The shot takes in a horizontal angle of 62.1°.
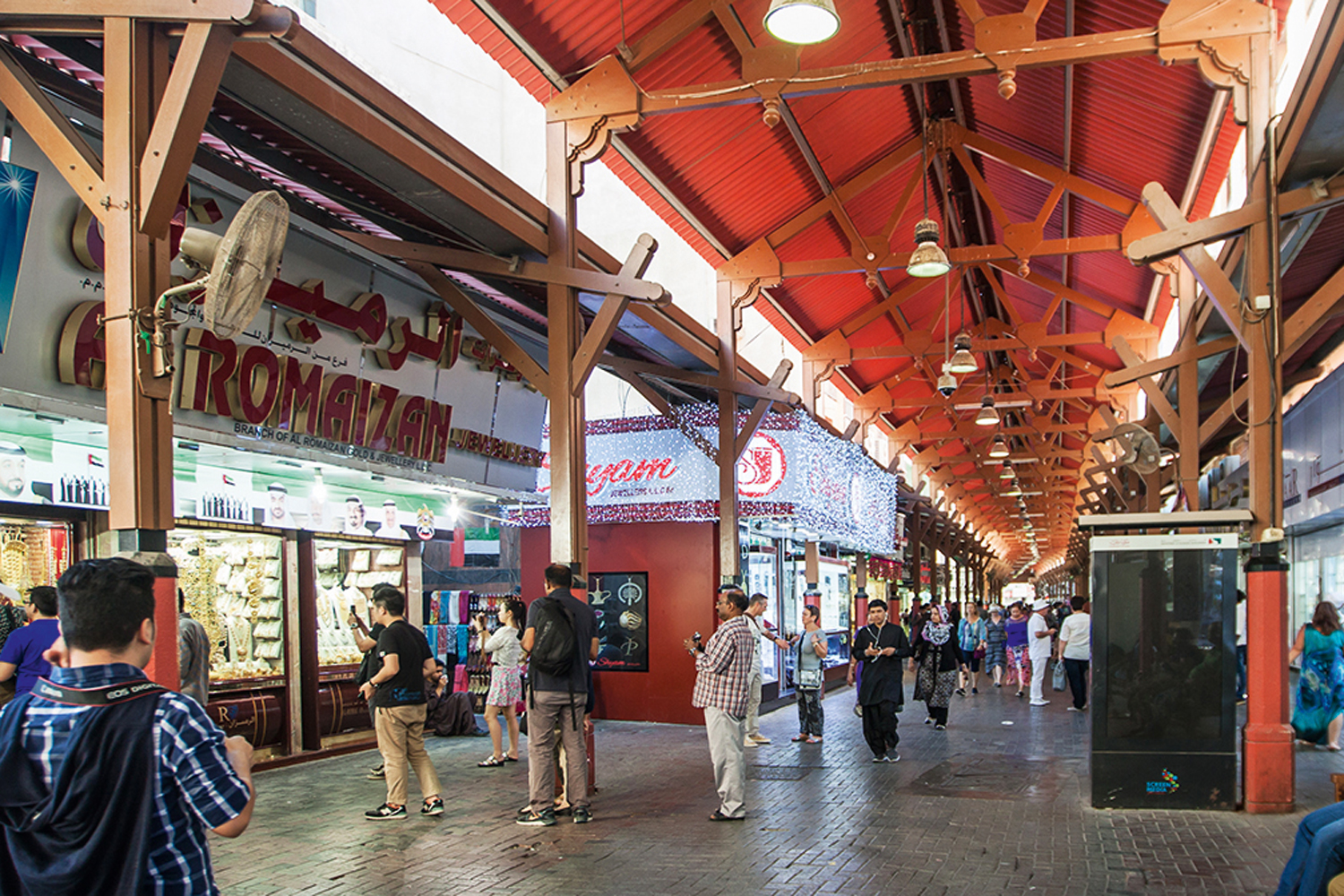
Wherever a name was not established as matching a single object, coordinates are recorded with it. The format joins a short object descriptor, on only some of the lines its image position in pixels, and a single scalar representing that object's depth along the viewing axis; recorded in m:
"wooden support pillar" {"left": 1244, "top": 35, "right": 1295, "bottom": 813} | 8.57
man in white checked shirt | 8.39
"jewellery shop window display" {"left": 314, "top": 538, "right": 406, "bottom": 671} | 11.95
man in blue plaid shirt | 2.66
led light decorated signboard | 15.01
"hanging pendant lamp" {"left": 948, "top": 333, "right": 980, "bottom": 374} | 15.00
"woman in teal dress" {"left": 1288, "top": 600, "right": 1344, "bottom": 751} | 10.92
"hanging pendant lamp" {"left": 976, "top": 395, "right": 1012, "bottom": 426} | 19.07
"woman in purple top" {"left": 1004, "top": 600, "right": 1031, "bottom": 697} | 20.09
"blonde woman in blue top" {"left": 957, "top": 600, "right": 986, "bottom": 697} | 20.67
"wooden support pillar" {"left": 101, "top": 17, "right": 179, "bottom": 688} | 4.65
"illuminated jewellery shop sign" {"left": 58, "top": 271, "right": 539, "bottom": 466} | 7.99
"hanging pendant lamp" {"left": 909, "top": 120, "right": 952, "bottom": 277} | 11.62
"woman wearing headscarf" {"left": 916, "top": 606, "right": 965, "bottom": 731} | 14.08
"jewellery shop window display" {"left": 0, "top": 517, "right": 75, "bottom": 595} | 8.26
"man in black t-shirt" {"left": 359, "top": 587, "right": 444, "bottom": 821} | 8.30
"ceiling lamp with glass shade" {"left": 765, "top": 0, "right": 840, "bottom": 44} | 7.09
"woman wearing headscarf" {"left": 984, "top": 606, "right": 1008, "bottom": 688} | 22.02
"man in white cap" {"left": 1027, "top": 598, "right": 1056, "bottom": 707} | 17.88
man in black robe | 11.62
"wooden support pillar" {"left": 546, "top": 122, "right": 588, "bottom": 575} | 9.34
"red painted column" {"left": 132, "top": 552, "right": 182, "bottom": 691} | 4.61
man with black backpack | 8.23
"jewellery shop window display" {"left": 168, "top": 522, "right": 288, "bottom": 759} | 10.37
